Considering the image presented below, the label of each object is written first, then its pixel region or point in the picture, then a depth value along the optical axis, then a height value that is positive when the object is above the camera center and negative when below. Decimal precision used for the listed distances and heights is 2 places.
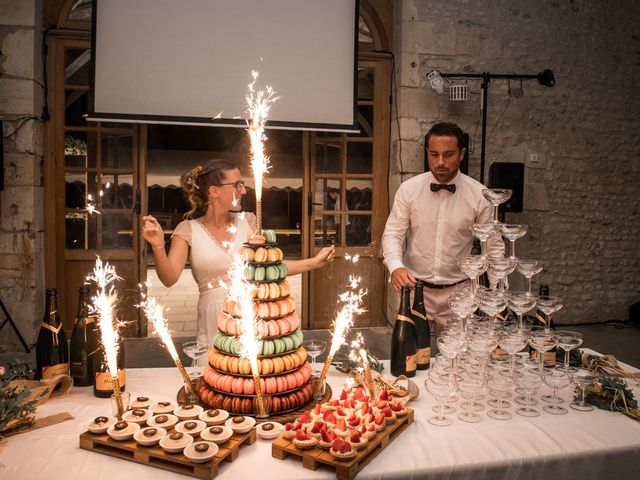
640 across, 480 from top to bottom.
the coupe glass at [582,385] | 1.73 -0.53
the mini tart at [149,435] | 1.34 -0.57
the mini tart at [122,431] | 1.37 -0.57
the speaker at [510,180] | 5.14 +0.46
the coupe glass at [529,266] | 1.95 -0.15
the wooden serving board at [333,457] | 1.27 -0.59
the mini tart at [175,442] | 1.31 -0.57
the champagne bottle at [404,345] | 2.01 -0.47
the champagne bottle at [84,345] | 1.86 -0.46
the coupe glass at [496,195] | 2.12 +0.13
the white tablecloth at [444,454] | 1.30 -0.62
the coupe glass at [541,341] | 1.72 -0.38
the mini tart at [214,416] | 1.45 -0.55
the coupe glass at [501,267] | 1.91 -0.15
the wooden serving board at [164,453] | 1.27 -0.60
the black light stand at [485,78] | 5.11 +1.47
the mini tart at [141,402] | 1.58 -0.56
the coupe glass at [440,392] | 1.60 -0.52
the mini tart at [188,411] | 1.49 -0.55
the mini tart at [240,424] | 1.41 -0.56
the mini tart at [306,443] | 1.33 -0.57
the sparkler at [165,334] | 1.51 -0.34
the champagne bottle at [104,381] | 1.77 -0.55
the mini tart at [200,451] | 1.26 -0.57
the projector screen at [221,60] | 4.64 +1.49
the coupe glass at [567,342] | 1.78 -0.39
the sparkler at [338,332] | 1.59 -0.34
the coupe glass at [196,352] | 1.93 -0.49
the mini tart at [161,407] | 1.53 -0.56
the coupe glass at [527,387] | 1.69 -0.53
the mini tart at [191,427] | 1.39 -0.56
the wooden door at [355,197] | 5.46 +0.27
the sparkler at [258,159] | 1.58 +0.19
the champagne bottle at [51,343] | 1.87 -0.46
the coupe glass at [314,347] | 1.89 -0.46
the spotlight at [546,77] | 5.32 +1.53
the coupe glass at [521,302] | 1.84 -0.27
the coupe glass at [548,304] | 1.87 -0.28
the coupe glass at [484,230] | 2.03 -0.02
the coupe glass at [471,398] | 1.63 -0.56
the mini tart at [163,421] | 1.45 -0.56
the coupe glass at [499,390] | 1.65 -0.55
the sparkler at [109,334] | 1.41 -0.31
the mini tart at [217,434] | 1.35 -0.56
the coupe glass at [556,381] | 1.68 -0.50
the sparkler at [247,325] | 1.50 -0.30
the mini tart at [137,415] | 1.46 -0.56
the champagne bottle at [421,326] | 2.11 -0.43
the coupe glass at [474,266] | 1.95 -0.15
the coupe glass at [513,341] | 1.71 -0.38
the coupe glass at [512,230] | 2.03 -0.02
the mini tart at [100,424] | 1.41 -0.56
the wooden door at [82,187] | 4.93 +0.30
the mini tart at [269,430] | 1.45 -0.59
